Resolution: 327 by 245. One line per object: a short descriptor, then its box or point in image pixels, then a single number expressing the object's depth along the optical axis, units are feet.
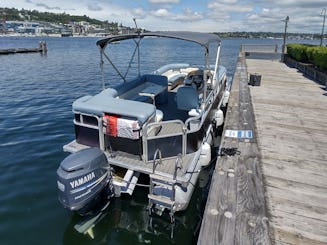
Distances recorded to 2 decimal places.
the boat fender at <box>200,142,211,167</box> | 16.77
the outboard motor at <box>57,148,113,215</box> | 12.42
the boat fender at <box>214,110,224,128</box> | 24.70
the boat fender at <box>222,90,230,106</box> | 31.85
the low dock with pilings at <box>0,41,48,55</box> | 116.45
